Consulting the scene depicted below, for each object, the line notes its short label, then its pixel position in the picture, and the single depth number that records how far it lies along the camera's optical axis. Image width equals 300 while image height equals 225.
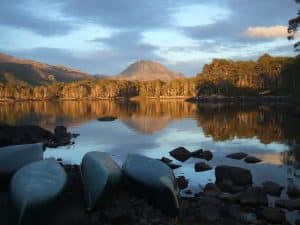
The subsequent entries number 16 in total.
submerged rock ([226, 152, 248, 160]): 25.33
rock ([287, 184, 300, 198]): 16.35
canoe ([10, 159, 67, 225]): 11.75
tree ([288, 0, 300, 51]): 39.80
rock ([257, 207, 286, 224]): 13.07
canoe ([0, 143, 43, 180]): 16.49
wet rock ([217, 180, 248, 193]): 16.99
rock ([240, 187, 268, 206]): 14.87
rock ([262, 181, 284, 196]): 16.46
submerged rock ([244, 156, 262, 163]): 23.84
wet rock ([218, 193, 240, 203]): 15.25
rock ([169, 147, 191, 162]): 25.93
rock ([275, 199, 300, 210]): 14.40
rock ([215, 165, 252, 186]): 18.30
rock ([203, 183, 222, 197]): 16.10
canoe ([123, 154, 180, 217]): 13.32
